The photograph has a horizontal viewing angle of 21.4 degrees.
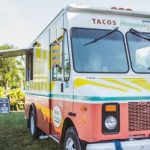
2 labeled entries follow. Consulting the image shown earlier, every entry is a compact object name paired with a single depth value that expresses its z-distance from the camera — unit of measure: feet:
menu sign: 32.07
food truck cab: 19.99
